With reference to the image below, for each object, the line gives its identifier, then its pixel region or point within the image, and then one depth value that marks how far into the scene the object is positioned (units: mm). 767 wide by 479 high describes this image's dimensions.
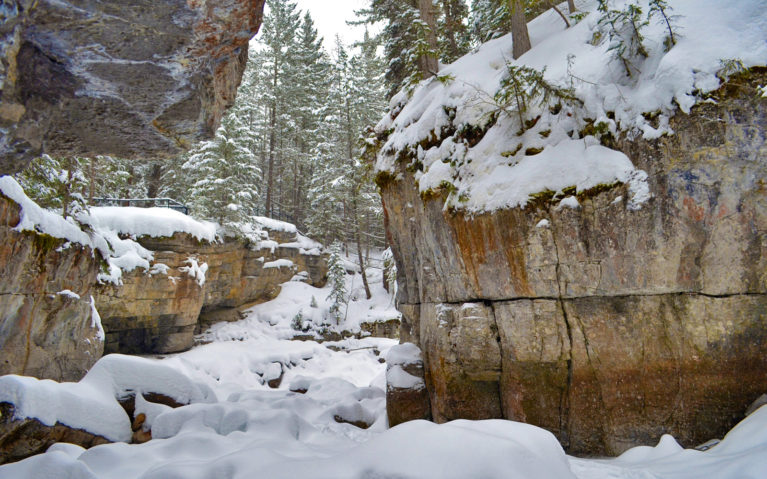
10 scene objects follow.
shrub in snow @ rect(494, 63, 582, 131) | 5328
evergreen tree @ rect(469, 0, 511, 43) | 10234
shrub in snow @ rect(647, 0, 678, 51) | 4836
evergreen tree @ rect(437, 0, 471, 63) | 12844
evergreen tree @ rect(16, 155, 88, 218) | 8227
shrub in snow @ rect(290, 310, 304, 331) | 17188
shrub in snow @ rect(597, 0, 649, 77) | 5055
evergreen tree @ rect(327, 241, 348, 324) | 18016
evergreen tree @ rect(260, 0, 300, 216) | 26958
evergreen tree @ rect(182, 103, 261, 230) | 17484
